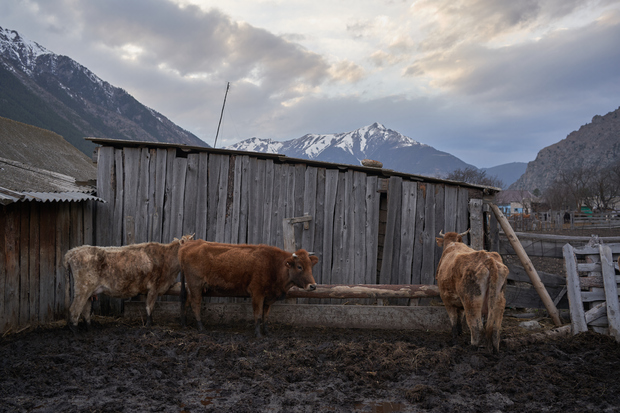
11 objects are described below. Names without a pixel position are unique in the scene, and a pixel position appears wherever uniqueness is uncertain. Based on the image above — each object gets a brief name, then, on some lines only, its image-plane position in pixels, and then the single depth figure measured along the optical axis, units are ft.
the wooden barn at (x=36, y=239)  20.13
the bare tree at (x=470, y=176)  149.89
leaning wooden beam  22.61
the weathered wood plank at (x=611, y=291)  18.70
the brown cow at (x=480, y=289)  16.47
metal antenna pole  41.02
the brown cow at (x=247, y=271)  20.40
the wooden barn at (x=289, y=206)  25.48
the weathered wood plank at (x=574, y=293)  19.61
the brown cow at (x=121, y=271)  20.44
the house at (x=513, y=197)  285.43
